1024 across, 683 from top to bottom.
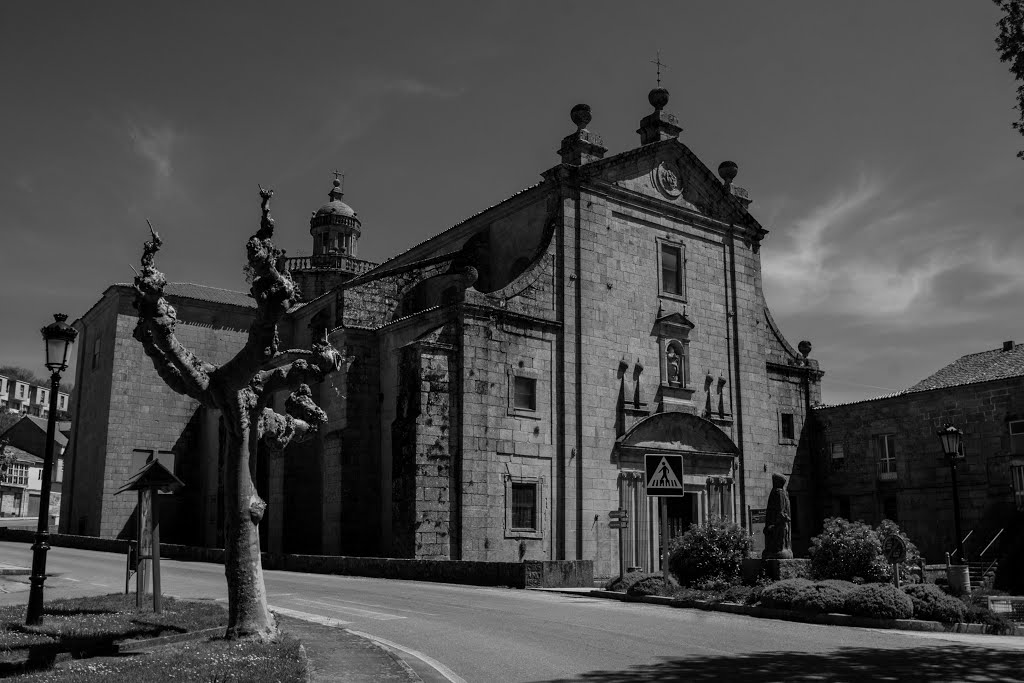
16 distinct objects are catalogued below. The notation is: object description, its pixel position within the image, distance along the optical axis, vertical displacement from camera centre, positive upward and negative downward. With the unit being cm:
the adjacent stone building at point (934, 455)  2955 +237
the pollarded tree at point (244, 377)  1109 +179
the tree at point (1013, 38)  1285 +679
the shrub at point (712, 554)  1923 -70
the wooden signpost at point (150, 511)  1371 +10
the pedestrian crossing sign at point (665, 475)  1844 +92
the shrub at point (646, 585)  1820 -128
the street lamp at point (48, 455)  1251 +92
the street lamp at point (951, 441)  2184 +193
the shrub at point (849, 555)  1789 -64
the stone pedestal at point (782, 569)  1795 -93
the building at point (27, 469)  7994 +421
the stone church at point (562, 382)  2691 +455
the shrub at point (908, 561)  1825 -83
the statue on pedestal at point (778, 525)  1856 -7
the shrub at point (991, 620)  1430 -153
